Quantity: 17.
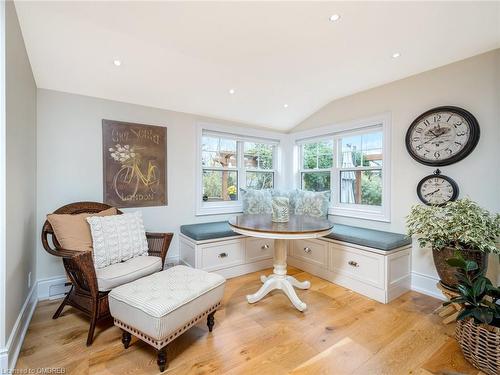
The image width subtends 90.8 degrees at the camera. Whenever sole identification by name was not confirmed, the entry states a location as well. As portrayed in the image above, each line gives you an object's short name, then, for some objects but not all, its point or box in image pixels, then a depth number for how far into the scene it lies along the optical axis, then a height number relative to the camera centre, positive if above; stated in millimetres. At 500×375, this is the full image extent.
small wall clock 2437 -41
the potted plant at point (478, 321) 1513 -888
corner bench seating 2512 -837
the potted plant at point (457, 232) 1982 -398
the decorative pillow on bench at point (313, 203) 3465 -268
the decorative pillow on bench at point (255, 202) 3625 -256
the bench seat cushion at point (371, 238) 2483 -563
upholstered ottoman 1505 -789
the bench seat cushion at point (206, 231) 2857 -554
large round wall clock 2336 +501
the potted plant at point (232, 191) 3844 -97
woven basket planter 1495 -1016
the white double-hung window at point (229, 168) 3586 +268
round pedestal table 2088 -414
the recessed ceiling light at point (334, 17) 1860 +1281
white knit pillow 2096 -482
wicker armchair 1783 -786
